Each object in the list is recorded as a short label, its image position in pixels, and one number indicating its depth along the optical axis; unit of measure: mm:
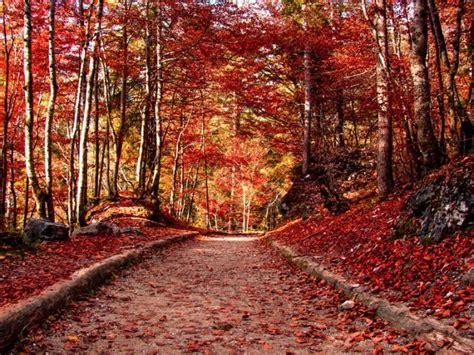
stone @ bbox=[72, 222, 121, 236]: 10281
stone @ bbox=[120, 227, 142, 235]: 11430
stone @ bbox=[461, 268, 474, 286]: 3960
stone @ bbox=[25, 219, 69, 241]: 8336
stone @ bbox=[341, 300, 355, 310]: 4754
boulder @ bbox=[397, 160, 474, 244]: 5176
